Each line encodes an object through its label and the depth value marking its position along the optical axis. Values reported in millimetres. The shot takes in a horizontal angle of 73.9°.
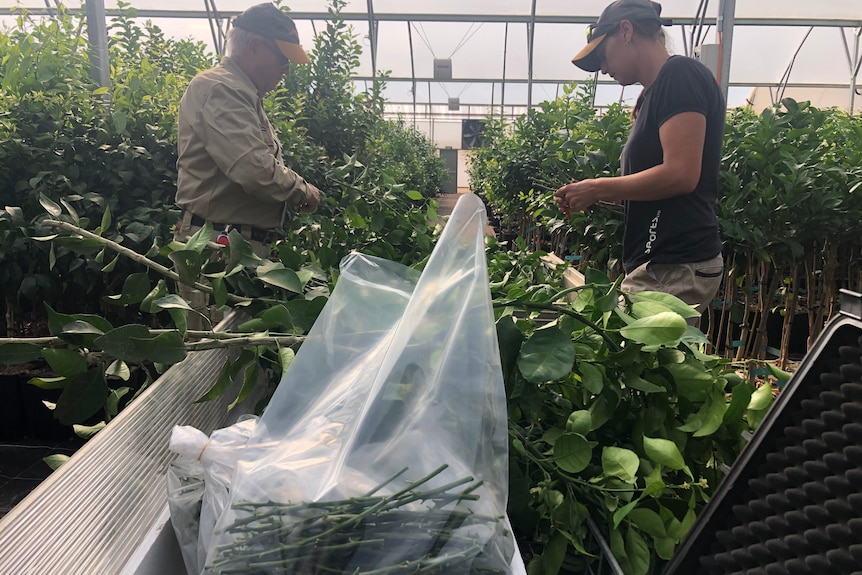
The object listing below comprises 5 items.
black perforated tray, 432
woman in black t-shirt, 1777
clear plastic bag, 467
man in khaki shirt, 2256
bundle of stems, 460
